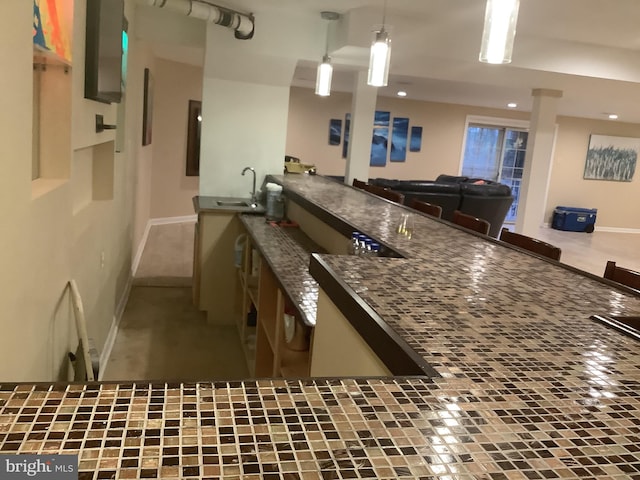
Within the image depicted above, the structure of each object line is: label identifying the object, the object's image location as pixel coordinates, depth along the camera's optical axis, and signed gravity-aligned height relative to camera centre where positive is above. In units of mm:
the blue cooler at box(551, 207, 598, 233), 10359 -972
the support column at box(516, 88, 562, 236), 5754 +141
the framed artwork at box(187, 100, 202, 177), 8078 -6
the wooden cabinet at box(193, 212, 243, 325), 4422 -1052
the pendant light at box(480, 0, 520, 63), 2066 +504
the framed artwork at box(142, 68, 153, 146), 5930 +254
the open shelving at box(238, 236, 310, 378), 2555 -1013
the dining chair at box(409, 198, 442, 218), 3887 -389
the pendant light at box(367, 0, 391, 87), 3014 +525
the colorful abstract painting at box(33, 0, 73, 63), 1655 +318
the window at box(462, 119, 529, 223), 10625 +171
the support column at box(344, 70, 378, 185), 5488 +206
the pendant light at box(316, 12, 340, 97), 4051 +508
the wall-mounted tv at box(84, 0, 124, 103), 2395 +358
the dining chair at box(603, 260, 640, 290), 1939 -378
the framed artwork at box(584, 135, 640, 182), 10523 +260
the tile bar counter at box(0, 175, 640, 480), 695 -401
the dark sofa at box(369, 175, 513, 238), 6473 -474
